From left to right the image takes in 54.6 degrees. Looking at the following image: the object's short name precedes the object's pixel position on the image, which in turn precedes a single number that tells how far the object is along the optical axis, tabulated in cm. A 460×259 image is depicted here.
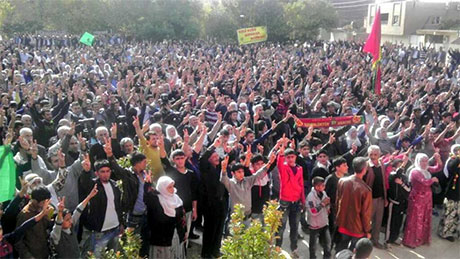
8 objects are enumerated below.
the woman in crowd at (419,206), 575
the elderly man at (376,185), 545
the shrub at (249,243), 335
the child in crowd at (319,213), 515
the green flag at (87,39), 2052
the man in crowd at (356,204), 469
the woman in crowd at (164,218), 432
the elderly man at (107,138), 558
